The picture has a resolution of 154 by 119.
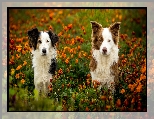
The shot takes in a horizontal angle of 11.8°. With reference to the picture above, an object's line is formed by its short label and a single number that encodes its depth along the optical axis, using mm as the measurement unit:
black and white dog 8727
